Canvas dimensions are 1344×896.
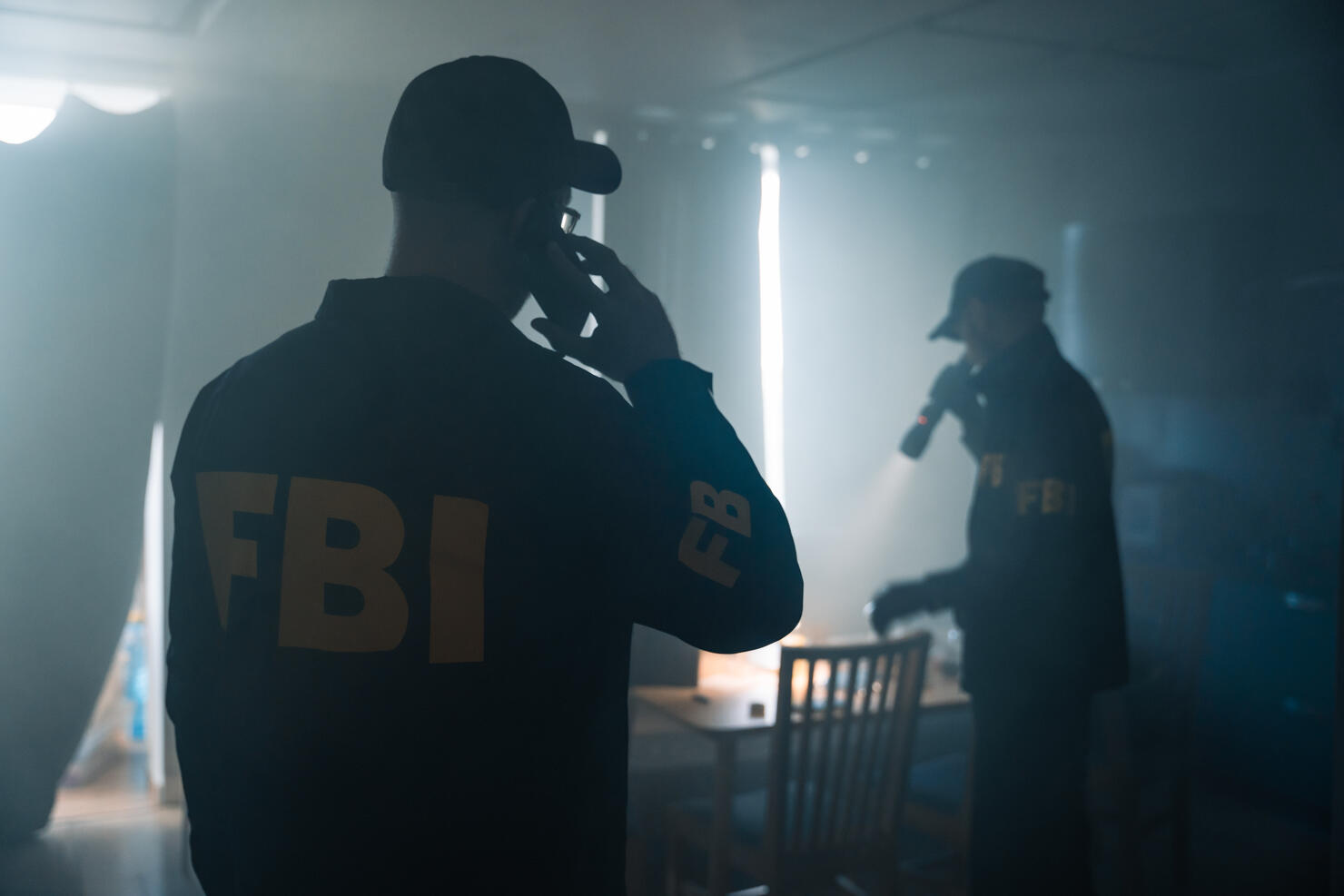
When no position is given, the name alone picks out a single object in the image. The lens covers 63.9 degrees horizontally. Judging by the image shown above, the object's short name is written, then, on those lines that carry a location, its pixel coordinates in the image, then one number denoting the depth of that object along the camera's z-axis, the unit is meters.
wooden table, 2.17
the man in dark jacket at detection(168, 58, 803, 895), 0.84
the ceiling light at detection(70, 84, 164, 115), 2.38
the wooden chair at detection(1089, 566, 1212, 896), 2.60
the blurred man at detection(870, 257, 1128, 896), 2.18
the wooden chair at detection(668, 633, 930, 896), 2.07
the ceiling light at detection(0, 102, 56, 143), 1.91
